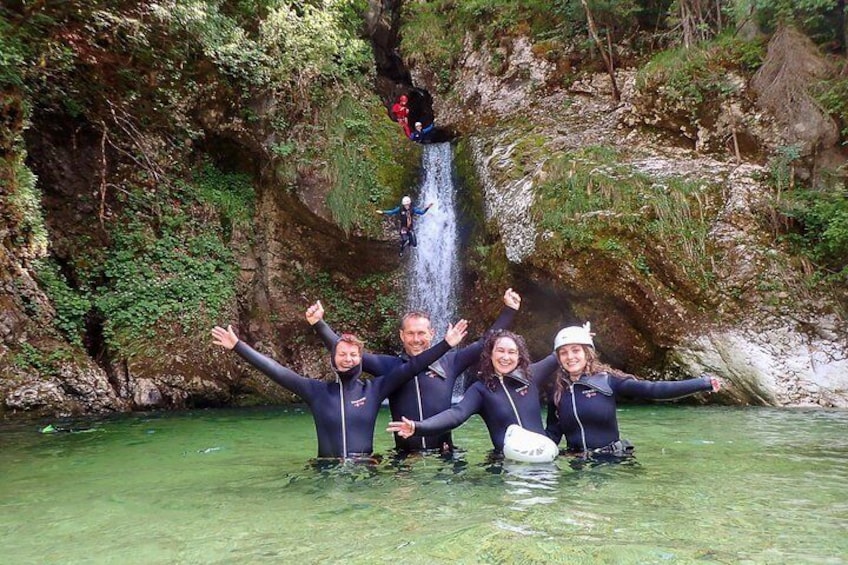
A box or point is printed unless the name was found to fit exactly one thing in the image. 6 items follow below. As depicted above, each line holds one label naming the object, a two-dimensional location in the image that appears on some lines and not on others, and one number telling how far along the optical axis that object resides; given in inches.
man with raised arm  175.5
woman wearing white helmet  169.6
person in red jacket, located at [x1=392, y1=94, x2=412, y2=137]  690.2
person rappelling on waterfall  505.7
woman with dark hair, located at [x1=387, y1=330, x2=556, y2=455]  169.9
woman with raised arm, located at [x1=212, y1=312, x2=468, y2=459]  169.3
